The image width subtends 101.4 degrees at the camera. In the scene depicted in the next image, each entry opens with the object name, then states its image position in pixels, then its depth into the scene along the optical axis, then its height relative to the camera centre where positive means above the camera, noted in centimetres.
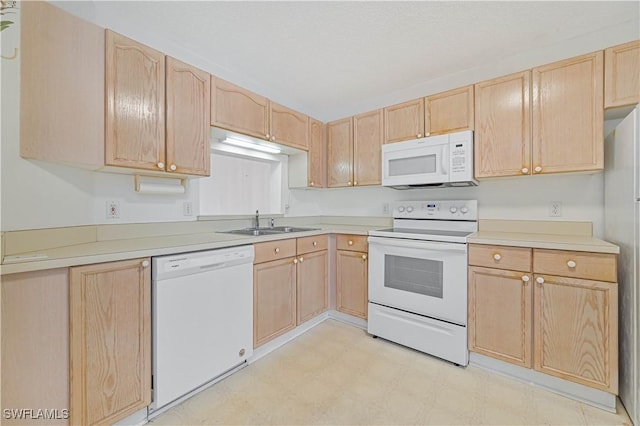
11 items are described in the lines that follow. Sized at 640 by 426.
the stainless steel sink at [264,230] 243 -18
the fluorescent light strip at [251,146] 237 +66
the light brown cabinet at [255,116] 201 +85
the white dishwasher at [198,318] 144 -65
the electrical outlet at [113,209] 173 +2
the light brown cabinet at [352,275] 251 -62
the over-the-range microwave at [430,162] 212 +45
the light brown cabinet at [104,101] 125 +64
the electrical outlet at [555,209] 205 +3
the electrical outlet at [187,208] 212 +4
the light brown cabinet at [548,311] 150 -63
